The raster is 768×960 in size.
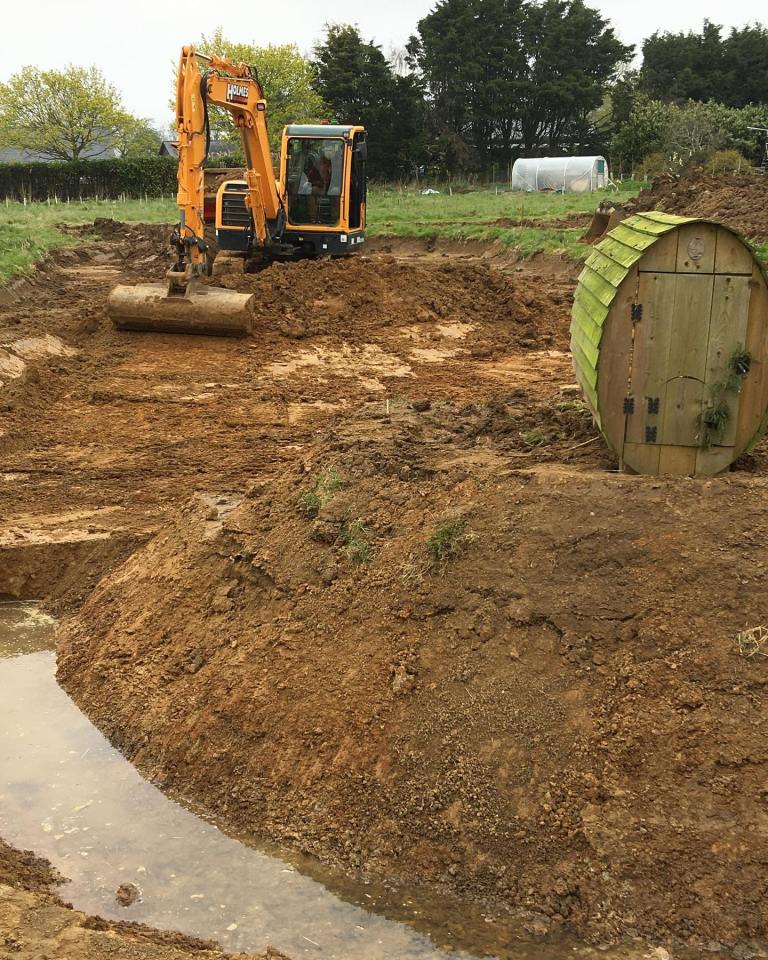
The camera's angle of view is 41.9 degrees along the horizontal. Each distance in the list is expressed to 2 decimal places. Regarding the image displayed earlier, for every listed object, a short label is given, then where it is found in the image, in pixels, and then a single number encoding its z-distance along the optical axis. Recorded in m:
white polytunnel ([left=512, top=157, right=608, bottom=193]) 40.16
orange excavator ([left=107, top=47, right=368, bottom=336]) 14.80
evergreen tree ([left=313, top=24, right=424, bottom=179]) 47.66
